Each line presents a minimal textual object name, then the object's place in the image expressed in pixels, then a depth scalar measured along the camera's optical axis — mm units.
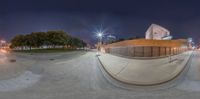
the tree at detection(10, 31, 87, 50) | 27582
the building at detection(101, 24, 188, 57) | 12874
